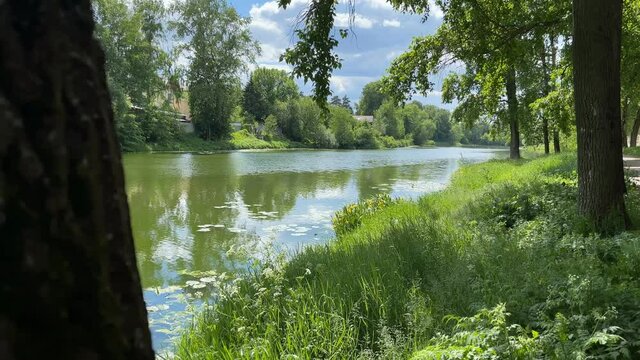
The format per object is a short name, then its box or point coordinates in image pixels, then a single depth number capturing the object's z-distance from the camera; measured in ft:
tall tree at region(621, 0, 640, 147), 39.27
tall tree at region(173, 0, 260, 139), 171.01
